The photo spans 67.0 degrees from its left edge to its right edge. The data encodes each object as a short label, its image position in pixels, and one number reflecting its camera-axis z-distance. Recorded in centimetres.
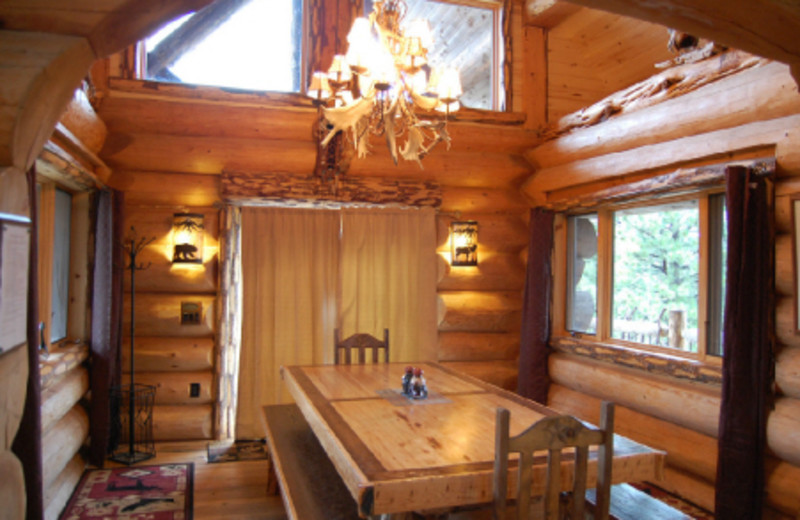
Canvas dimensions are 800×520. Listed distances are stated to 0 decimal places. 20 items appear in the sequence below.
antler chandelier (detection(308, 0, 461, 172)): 316
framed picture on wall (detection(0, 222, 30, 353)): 191
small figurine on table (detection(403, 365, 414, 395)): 359
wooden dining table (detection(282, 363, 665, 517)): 226
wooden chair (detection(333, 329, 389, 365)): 479
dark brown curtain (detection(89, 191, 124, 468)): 473
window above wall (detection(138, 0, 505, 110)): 538
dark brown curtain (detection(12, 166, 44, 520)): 249
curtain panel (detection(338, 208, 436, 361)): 596
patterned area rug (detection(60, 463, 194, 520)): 390
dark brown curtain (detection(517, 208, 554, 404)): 570
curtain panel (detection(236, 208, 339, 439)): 565
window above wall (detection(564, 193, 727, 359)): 420
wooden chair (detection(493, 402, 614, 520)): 222
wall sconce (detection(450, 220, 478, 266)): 604
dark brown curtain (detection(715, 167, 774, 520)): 351
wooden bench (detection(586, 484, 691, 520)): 291
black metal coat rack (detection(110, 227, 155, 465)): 495
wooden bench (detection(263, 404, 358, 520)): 288
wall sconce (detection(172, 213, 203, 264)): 530
